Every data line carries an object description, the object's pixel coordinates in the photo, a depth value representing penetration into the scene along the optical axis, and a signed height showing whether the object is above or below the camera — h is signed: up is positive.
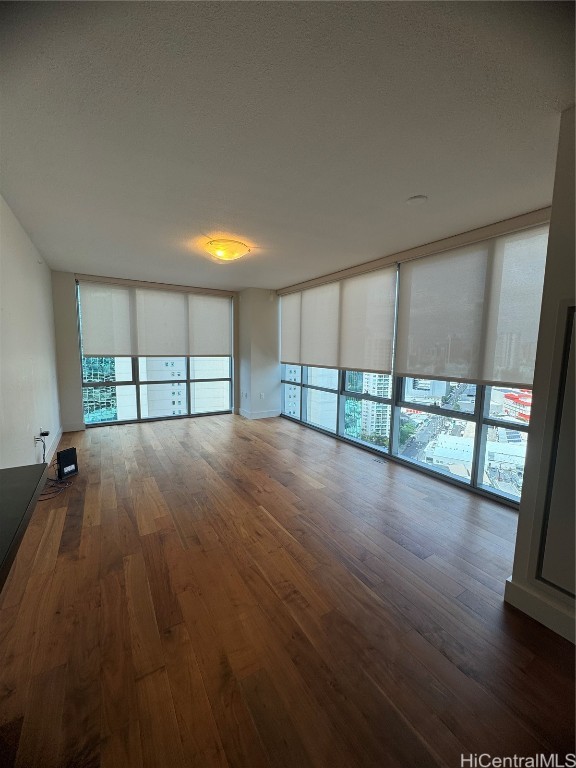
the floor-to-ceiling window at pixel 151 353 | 5.46 -0.15
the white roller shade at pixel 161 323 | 5.73 +0.43
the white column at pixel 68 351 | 5.08 -0.13
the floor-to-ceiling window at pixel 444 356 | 2.82 -0.08
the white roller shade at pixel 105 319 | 5.31 +0.44
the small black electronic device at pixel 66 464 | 3.38 -1.36
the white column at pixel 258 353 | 6.22 -0.13
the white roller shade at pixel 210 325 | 6.23 +0.44
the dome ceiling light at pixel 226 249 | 3.34 +1.09
